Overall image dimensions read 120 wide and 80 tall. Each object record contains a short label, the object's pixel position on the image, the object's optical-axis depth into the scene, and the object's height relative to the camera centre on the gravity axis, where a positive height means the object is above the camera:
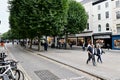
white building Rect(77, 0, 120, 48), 16.33 +4.25
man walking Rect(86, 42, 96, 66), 6.45 -0.80
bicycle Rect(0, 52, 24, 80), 3.48 -1.23
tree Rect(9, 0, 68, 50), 12.50 +3.82
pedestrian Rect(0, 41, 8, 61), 4.26 -0.79
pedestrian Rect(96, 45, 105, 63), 7.06 -0.96
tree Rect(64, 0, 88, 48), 17.71 +4.68
